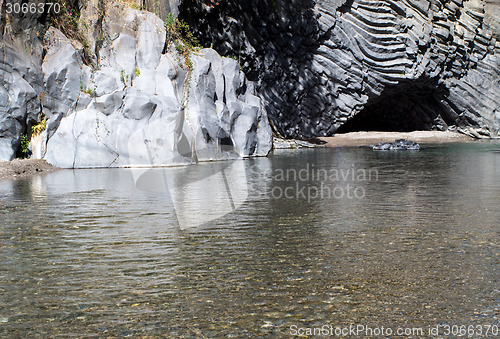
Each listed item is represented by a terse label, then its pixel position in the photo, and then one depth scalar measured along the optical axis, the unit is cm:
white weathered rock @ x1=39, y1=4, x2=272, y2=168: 1722
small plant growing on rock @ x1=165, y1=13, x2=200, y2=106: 2030
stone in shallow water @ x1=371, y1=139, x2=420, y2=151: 2447
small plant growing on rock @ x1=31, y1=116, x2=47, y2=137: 1727
